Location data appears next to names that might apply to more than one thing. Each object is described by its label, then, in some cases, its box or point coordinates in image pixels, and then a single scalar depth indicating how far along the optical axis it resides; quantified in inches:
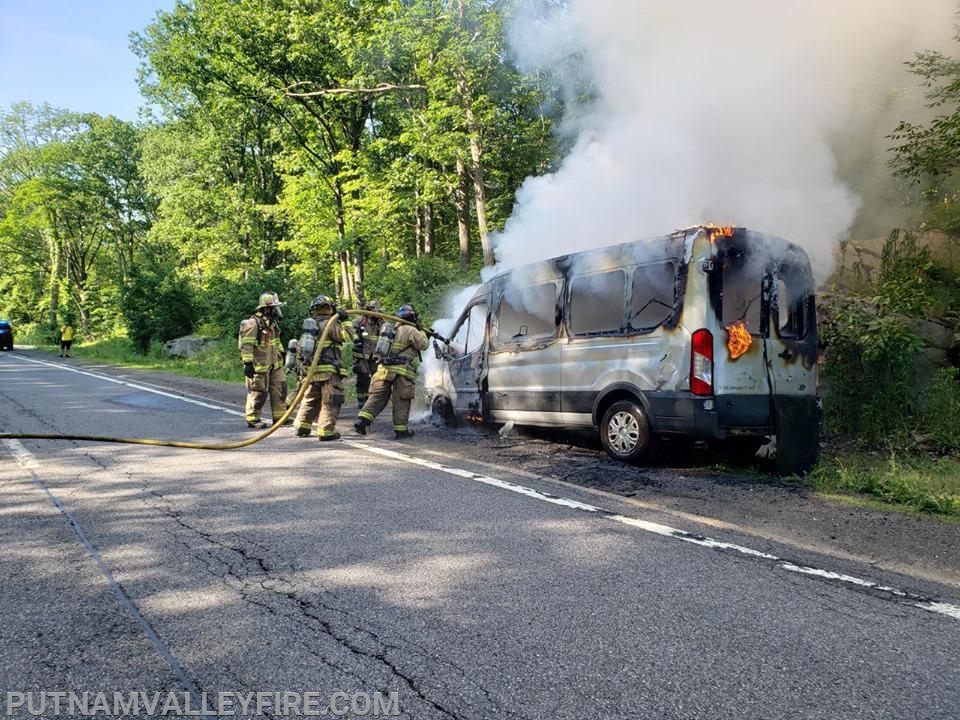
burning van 225.1
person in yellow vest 1076.5
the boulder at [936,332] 336.5
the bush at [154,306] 1043.3
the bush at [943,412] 271.9
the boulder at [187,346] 966.4
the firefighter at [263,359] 351.9
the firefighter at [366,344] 390.9
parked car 1259.8
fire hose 266.1
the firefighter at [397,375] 322.0
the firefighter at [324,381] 308.9
